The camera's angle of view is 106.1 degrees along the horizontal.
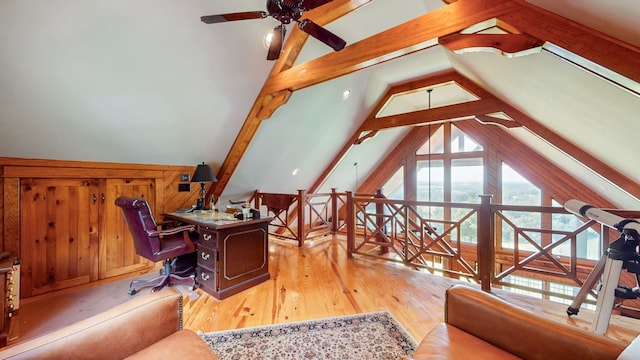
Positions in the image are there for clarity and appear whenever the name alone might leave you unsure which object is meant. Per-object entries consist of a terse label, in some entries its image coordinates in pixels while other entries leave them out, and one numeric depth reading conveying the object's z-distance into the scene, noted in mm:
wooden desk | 2605
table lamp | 3311
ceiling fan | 1519
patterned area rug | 1771
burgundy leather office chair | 2402
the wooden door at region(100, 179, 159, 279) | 2982
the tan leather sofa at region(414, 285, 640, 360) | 1033
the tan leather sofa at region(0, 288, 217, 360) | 992
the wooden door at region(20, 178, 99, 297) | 2488
